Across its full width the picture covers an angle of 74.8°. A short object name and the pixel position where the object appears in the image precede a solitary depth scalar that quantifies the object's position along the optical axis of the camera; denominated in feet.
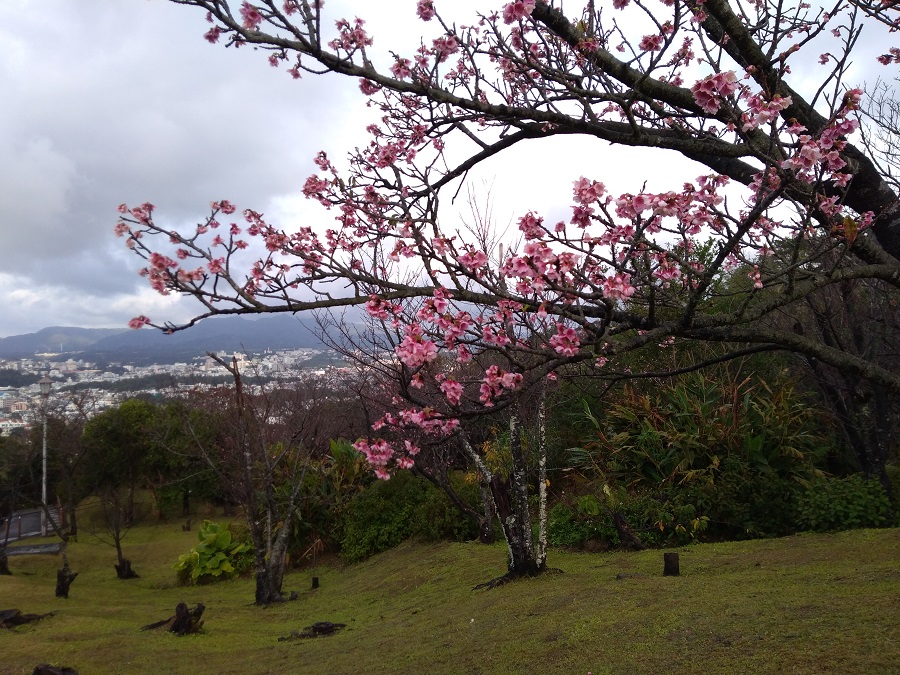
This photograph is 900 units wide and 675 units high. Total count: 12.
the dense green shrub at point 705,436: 25.17
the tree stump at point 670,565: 16.72
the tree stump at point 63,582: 30.91
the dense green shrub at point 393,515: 32.73
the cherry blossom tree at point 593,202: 9.06
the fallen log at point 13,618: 21.84
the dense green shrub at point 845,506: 20.85
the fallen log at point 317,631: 19.38
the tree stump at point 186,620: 20.09
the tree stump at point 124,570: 40.93
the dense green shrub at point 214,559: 37.60
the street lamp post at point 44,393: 52.31
